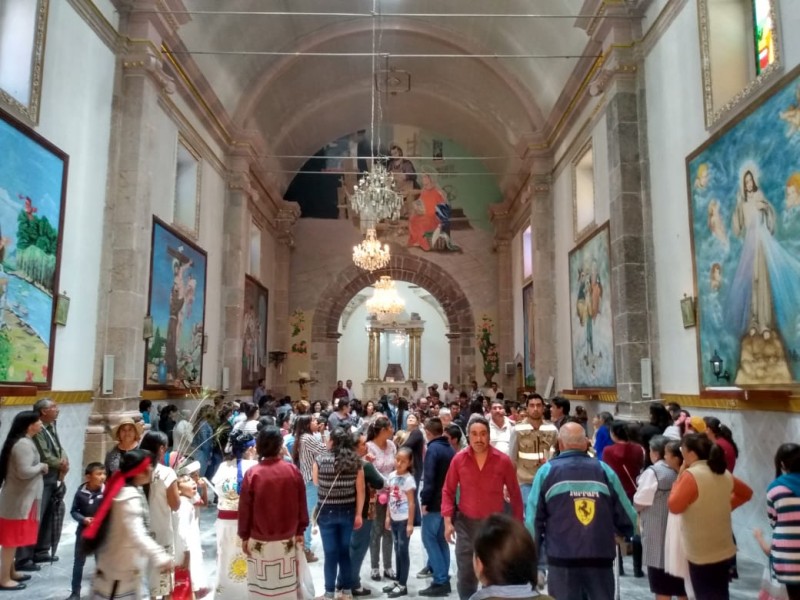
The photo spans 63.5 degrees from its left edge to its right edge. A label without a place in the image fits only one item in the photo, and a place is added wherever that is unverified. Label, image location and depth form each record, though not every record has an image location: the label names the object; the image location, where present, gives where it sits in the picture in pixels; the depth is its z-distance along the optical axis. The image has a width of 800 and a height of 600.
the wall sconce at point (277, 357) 18.93
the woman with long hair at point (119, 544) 3.51
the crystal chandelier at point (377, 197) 12.55
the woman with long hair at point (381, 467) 6.00
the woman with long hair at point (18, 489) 5.36
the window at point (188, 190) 12.09
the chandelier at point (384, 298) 20.39
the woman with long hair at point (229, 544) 5.18
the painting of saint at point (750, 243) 5.59
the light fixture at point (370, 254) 15.74
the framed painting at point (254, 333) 15.54
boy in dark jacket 5.05
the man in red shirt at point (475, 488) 4.56
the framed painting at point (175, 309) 10.00
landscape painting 6.57
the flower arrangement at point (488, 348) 20.20
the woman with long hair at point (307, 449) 6.11
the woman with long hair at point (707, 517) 4.02
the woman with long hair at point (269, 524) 4.38
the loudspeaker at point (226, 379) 13.58
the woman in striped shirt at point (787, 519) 3.74
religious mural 21.00
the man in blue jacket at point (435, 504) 5.44
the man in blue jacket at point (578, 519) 3.60
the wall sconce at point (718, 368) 6.76
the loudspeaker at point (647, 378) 8.64
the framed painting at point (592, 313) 10.12
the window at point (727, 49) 7.13
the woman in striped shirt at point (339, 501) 5.00
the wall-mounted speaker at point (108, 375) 8.51
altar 28.48
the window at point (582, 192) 12.05
